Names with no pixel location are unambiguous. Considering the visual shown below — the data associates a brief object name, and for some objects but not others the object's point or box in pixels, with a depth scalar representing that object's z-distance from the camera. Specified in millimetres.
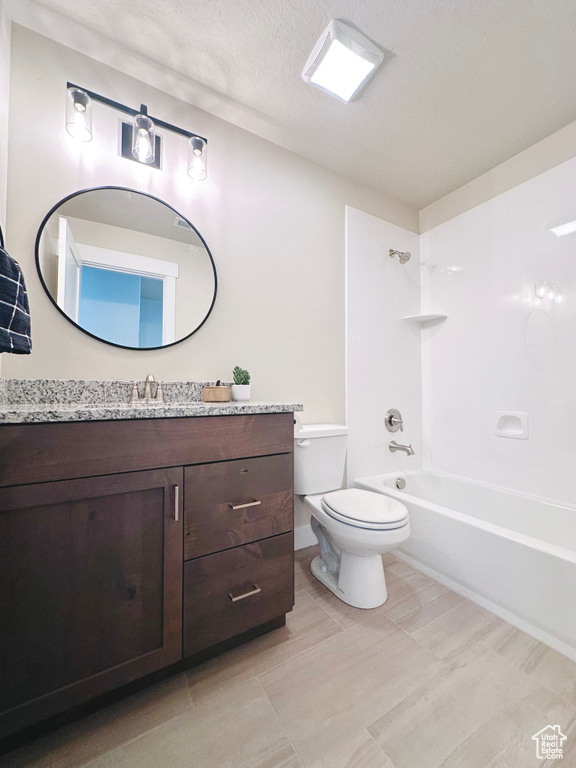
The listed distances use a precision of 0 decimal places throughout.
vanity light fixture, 1281
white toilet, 1321
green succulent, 1581
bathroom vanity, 769
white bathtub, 1175
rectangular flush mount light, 1286
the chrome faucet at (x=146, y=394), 1366
